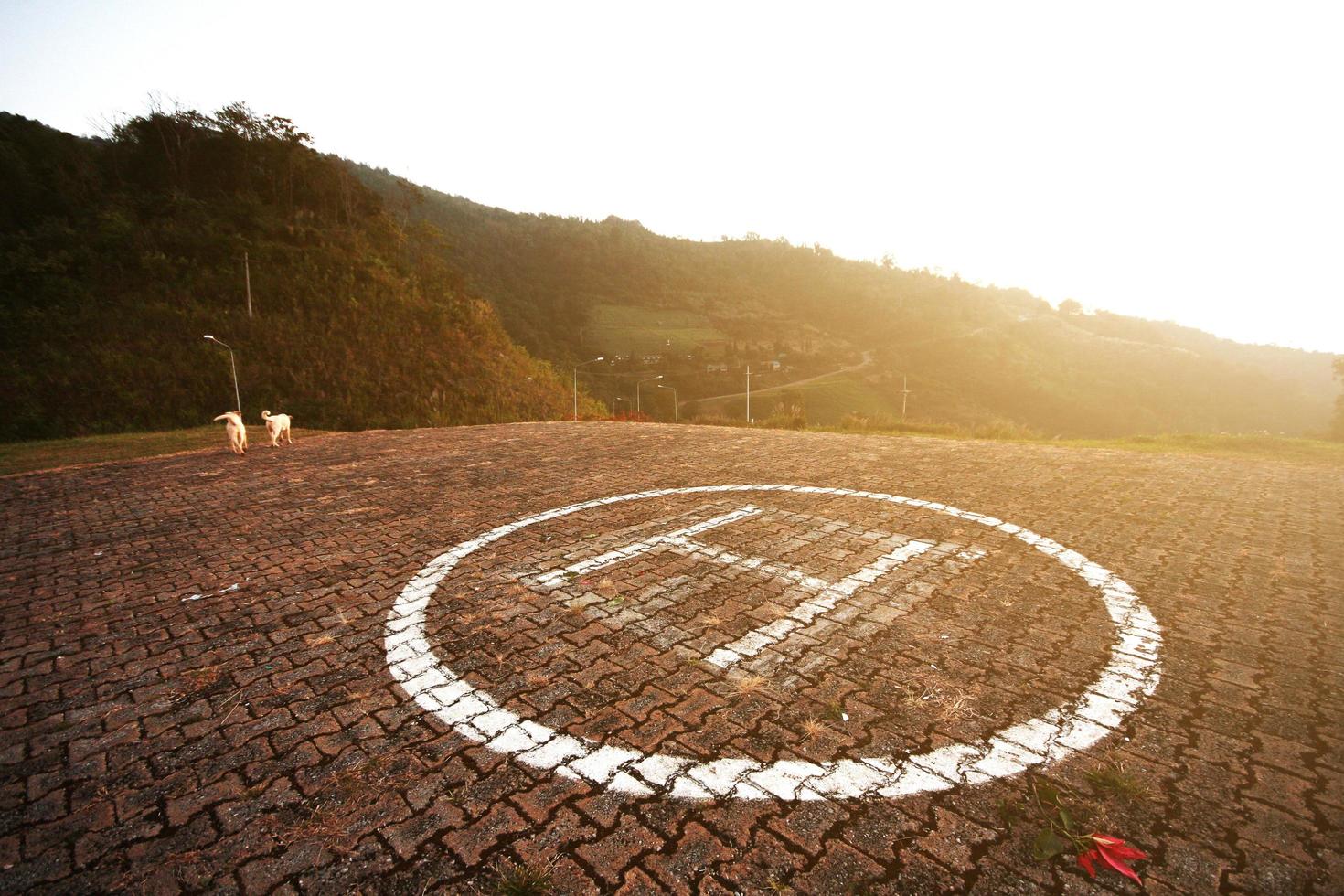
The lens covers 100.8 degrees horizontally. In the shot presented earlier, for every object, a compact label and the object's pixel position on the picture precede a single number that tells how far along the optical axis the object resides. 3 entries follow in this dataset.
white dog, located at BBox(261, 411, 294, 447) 14.55
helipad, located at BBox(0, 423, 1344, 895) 2.66
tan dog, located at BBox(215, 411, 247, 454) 13.26
